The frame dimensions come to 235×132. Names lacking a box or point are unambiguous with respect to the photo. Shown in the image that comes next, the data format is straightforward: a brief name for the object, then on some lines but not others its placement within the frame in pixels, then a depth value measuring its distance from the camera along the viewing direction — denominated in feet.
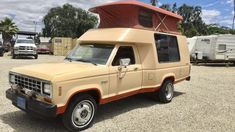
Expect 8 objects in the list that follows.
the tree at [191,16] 232.73
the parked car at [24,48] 76.54
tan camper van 15.90
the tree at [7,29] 170.83
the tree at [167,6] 194.16
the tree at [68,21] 187.62
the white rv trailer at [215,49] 70.28
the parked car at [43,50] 117.53
